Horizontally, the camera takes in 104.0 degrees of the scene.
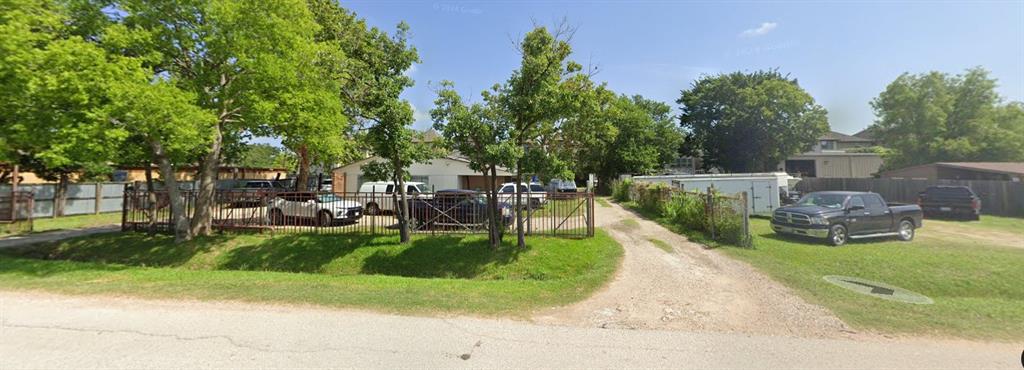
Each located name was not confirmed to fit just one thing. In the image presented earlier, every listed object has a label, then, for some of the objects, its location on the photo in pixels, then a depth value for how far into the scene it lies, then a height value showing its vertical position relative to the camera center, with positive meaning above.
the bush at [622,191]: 28.42 +0.57
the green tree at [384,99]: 11.15 +2.94
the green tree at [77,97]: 8.92 +2.48
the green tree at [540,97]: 9.76 +2.55
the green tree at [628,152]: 41.34 +4.85
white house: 30.25 +2.01
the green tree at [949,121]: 31.69 +6.23
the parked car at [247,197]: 14.15 +0.20
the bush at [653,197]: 18.53 +0.03
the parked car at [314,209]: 14.39 -0.27
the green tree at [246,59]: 11.12 +4.19
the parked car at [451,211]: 13.34 -0.37
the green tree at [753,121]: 40.31 +7.92
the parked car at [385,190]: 14.49 +0.57
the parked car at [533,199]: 11.77 +0.02
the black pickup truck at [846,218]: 12.31 -0.70
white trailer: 18.91 +0.50
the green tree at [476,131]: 9.70 +1.73
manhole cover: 7.02 -1.80
